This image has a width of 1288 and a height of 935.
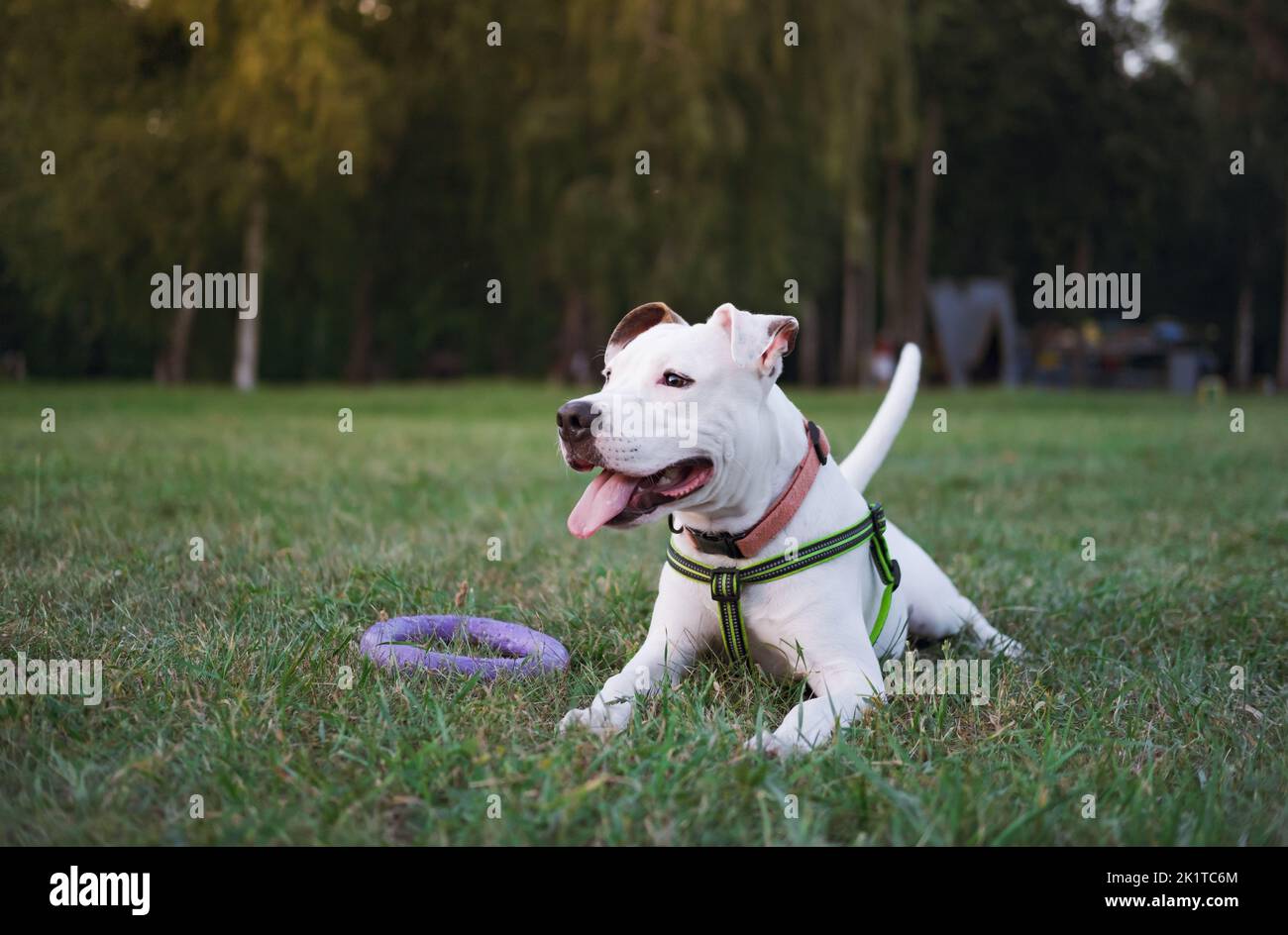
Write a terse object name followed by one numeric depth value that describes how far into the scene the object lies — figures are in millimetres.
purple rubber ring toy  2973
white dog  2629
